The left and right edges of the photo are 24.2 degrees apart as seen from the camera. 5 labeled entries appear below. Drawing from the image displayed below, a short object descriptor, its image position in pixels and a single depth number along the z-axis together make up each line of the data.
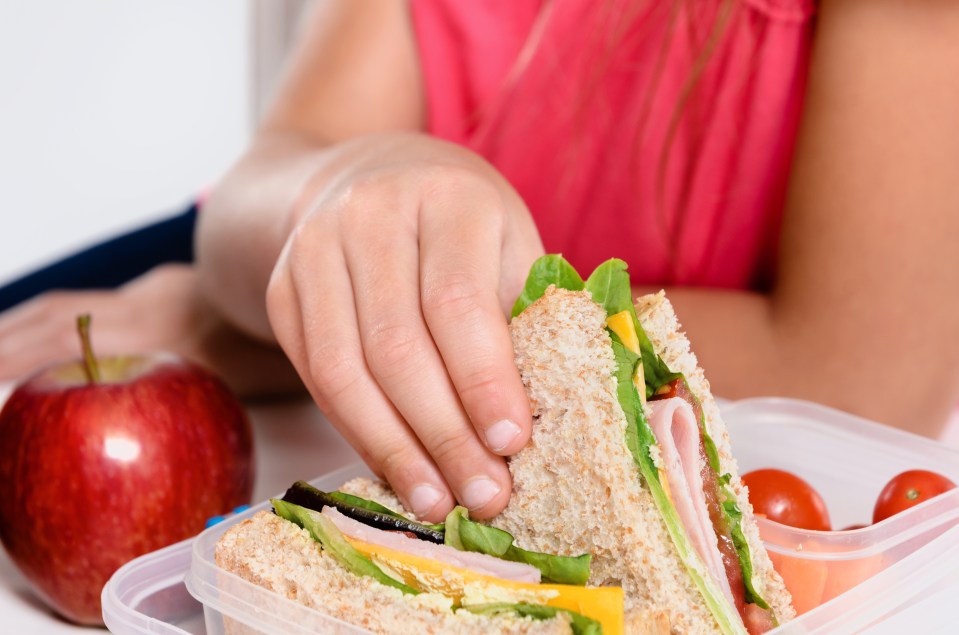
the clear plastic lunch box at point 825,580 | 0.48
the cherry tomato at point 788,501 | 0.54
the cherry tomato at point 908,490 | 0.53
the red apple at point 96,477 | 0.57
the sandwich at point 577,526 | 0.47
